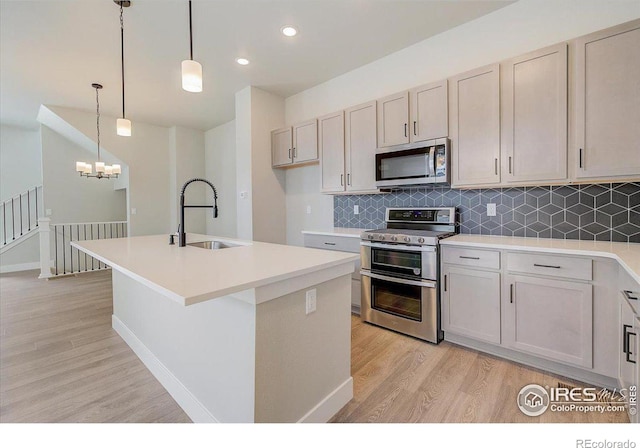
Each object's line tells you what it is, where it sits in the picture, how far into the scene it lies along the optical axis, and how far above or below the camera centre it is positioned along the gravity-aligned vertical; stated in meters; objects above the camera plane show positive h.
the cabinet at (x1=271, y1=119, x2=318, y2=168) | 3.85 +1.02
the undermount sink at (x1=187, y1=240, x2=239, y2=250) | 2.61 -0.23
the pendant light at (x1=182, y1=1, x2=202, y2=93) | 1.88 +0.93
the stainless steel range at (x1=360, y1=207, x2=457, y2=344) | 2.54 -0.51
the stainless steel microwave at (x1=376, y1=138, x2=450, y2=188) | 2.66 +0.51
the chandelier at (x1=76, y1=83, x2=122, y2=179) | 4.55 +0.85
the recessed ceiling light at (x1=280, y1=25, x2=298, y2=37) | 2.84 +1.84
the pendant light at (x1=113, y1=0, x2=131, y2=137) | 2.67 +0.91
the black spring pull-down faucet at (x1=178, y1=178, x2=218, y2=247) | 2.26 -0.10
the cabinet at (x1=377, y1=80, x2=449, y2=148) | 2.72 +1.00
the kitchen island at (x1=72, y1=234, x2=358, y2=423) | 1.29 -0.58
